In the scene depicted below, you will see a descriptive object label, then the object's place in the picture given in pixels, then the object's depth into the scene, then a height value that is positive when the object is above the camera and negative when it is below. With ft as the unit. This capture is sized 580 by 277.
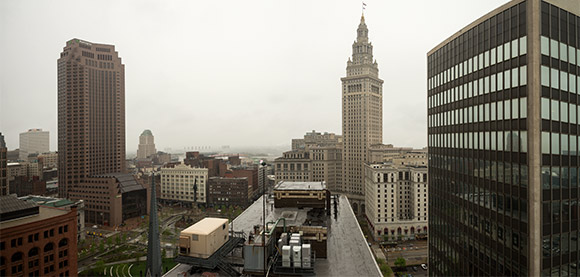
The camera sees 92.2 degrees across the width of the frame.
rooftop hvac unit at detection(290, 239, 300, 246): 131.24 -47.08
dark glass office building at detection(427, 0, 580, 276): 74.38 +0.65
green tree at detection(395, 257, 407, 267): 239.69 -102.76
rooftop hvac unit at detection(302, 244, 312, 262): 125.90 -49.90
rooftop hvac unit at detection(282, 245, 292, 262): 125.90 -49.94
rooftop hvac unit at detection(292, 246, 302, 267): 124.98 -50.84
